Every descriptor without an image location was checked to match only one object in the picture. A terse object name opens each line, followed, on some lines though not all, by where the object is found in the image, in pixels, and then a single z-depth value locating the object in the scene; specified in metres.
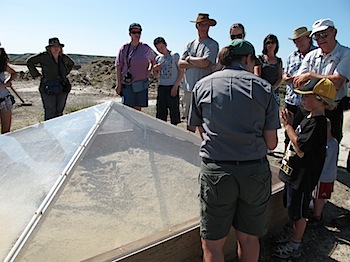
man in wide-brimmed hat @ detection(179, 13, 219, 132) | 4.03
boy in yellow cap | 2.27
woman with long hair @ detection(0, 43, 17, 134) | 4.61
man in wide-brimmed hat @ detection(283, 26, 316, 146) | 3.93
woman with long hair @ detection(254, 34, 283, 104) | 4.46
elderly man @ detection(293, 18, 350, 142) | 2.90
